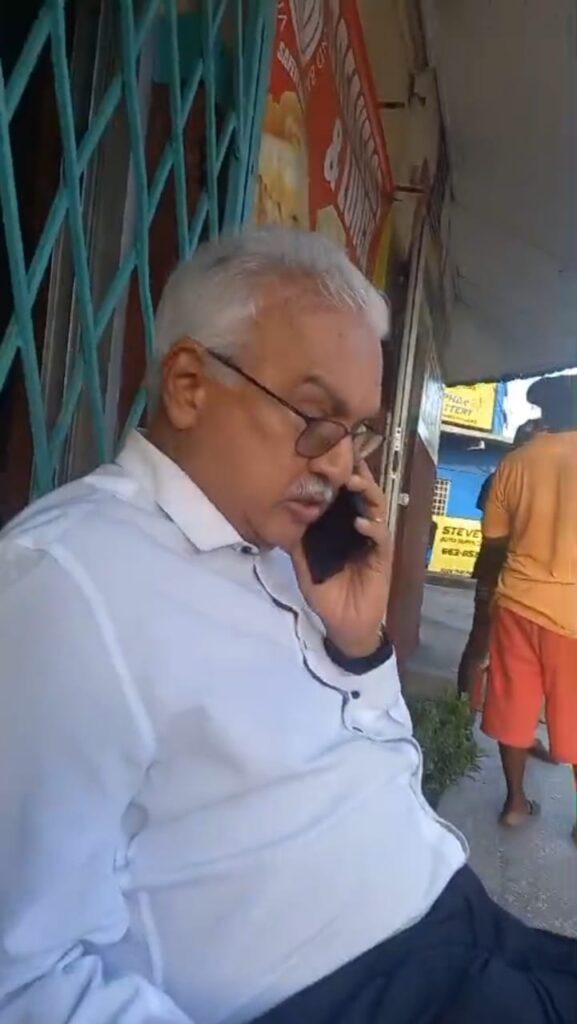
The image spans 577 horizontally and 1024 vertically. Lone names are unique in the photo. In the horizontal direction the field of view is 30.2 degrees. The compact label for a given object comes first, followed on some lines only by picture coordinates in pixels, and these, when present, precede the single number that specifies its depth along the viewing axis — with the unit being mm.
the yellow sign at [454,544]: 16594
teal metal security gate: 1452
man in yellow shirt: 3768
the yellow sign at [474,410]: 16969
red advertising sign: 2018
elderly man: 838
